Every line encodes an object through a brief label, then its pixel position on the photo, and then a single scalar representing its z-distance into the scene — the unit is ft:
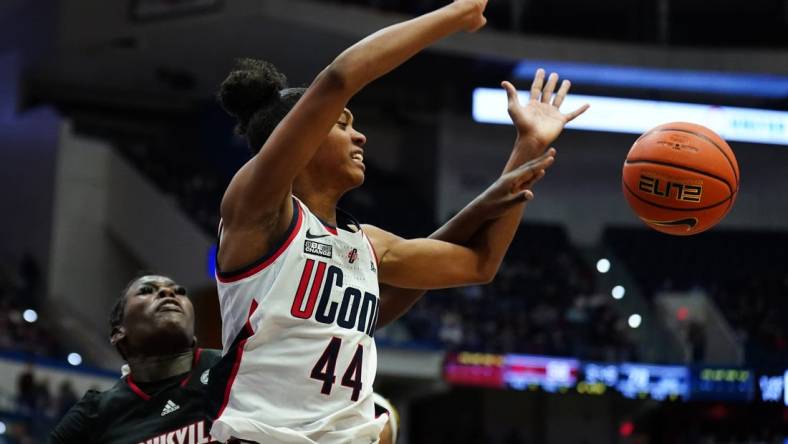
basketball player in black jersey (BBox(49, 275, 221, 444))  25.07
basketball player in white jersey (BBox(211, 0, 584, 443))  18.31
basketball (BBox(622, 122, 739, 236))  27.27
